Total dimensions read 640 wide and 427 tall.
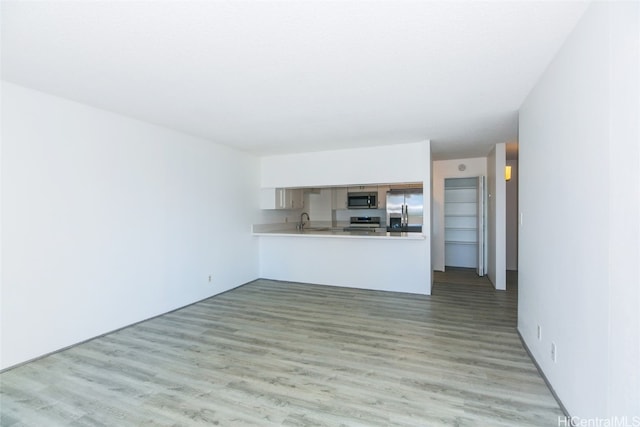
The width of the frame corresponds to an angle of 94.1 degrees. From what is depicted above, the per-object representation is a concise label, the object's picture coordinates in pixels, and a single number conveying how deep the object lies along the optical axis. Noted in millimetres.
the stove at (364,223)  7316
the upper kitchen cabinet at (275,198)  5699
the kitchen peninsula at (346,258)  4703
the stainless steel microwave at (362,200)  7215
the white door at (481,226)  5840
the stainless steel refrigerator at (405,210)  6383
